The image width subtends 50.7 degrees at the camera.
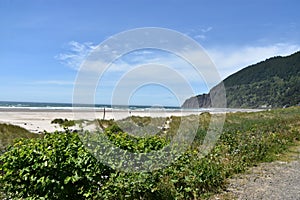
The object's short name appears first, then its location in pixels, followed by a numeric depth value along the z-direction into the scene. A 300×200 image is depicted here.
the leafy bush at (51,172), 4.84
